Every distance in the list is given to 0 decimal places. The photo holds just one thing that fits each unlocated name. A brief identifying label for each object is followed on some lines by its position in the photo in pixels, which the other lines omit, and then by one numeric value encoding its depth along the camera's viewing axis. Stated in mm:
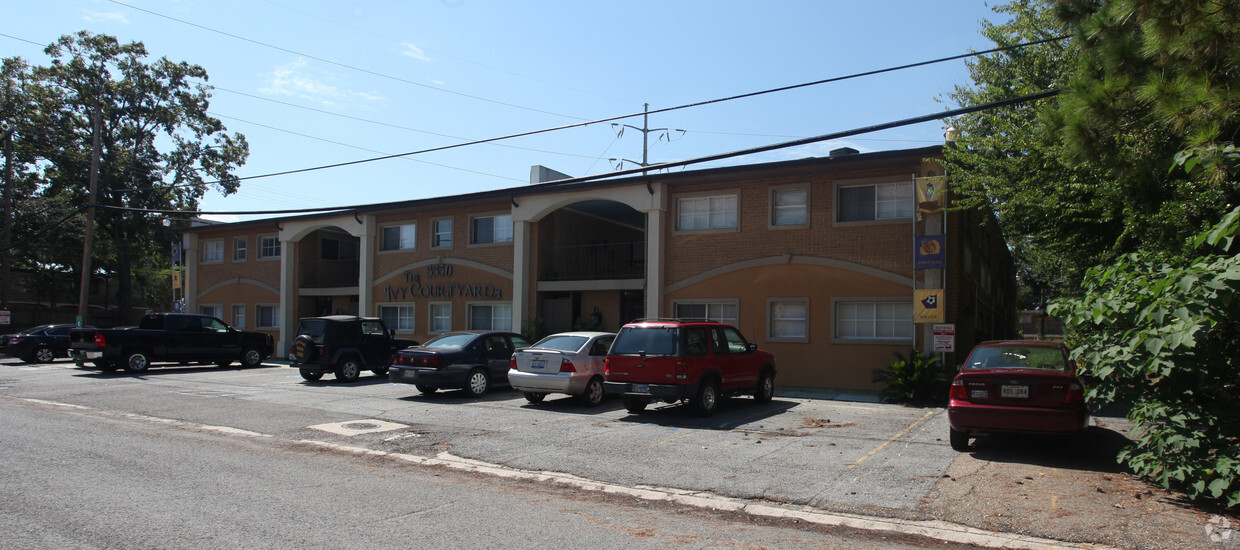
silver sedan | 13969
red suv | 12242
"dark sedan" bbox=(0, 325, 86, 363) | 27688
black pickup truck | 21578
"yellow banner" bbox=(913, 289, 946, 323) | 15547
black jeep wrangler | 18906
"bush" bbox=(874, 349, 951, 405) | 15047
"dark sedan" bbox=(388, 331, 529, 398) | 15234
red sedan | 8734
